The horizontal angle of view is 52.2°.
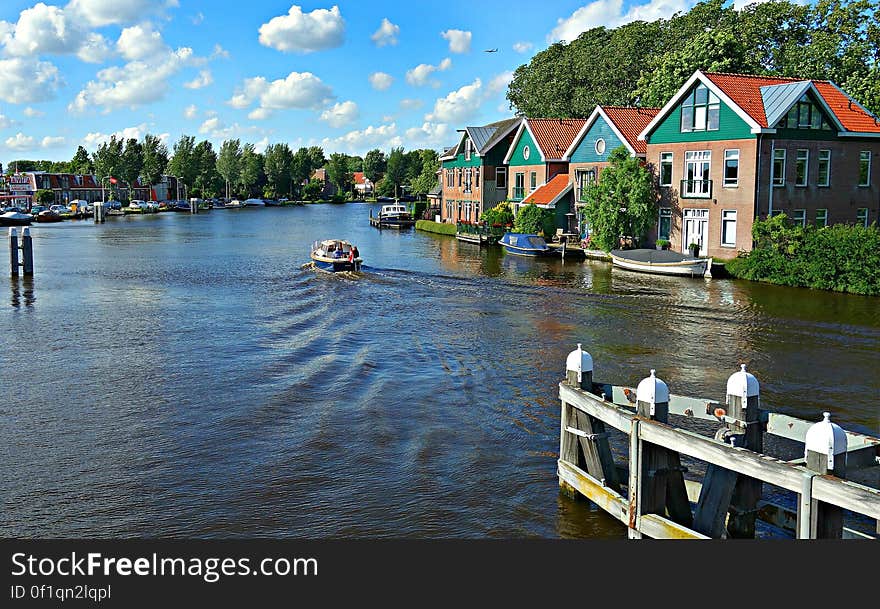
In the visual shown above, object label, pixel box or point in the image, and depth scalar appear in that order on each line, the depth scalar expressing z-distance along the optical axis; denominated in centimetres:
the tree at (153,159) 16688
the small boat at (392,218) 9031
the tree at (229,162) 18962
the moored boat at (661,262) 4244
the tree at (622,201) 4912
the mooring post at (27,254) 4406
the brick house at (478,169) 7631
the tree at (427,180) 12146
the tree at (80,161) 17608
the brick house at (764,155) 4347
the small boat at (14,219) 10559
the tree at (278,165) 19539
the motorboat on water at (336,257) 4516
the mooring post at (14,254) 4400
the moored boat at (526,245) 5431
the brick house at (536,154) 6519
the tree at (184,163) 17500
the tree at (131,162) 15850
